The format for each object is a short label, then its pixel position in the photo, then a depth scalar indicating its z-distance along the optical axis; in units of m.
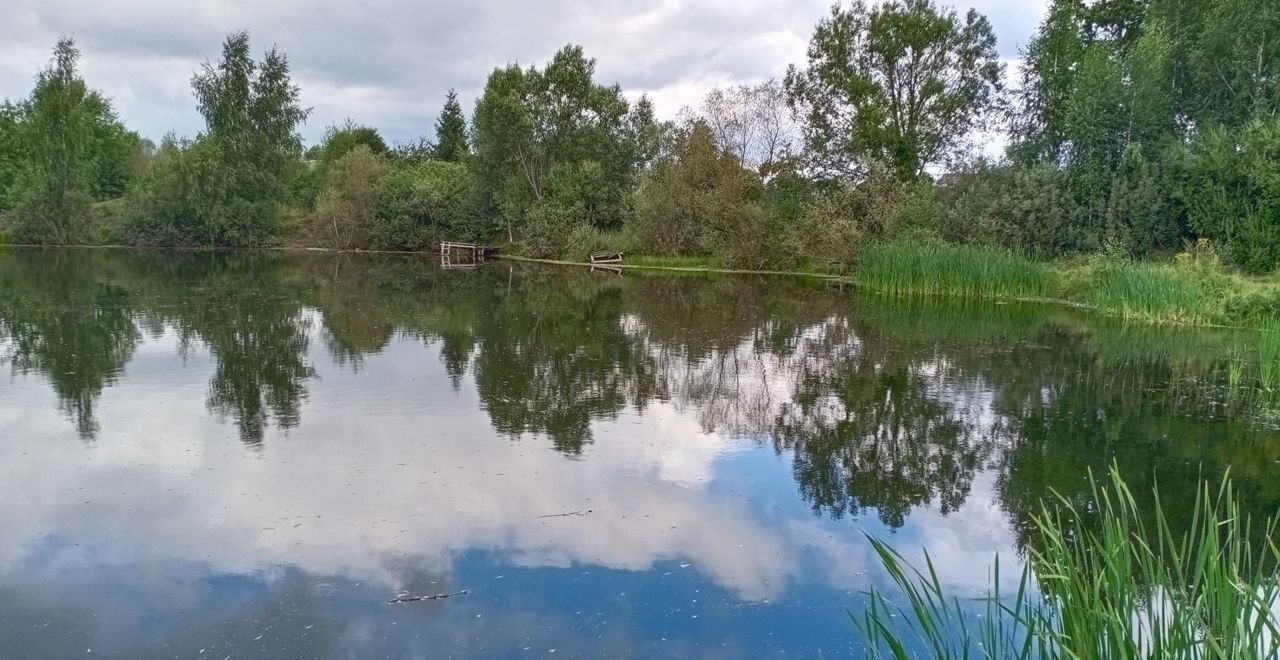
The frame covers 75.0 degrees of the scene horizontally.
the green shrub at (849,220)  25.61
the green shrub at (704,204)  29.03
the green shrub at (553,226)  34.88
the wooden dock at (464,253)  36.47
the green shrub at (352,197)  39.19
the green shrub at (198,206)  38.62
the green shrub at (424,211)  39.34
